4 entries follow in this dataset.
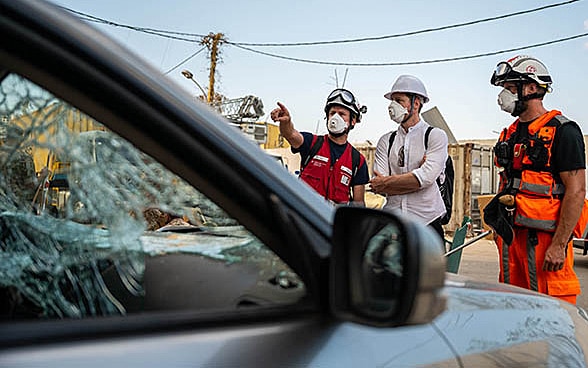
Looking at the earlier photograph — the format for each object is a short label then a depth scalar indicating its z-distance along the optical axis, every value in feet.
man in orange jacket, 11.46
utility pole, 80.89
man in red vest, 14.10
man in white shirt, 13.44
